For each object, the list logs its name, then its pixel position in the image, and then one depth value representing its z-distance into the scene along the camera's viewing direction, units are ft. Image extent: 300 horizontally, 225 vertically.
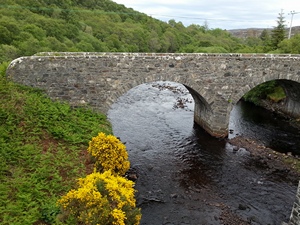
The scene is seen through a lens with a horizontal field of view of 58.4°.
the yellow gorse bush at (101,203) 29.32
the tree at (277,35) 145.59
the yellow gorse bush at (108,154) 43.93
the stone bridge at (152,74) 57.21
